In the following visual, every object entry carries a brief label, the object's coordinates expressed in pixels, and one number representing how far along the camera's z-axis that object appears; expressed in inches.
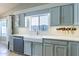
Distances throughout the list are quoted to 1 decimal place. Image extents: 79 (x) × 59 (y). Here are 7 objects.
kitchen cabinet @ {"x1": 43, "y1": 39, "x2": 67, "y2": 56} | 61.6
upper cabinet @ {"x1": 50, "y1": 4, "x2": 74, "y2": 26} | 66.8
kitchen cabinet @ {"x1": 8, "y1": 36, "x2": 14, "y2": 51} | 61.7
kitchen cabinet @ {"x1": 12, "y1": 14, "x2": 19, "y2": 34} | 61.4
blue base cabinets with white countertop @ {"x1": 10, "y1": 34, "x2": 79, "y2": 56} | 58.8
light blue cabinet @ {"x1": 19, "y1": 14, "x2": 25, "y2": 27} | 62.3
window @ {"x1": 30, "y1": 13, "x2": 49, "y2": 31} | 68.5
